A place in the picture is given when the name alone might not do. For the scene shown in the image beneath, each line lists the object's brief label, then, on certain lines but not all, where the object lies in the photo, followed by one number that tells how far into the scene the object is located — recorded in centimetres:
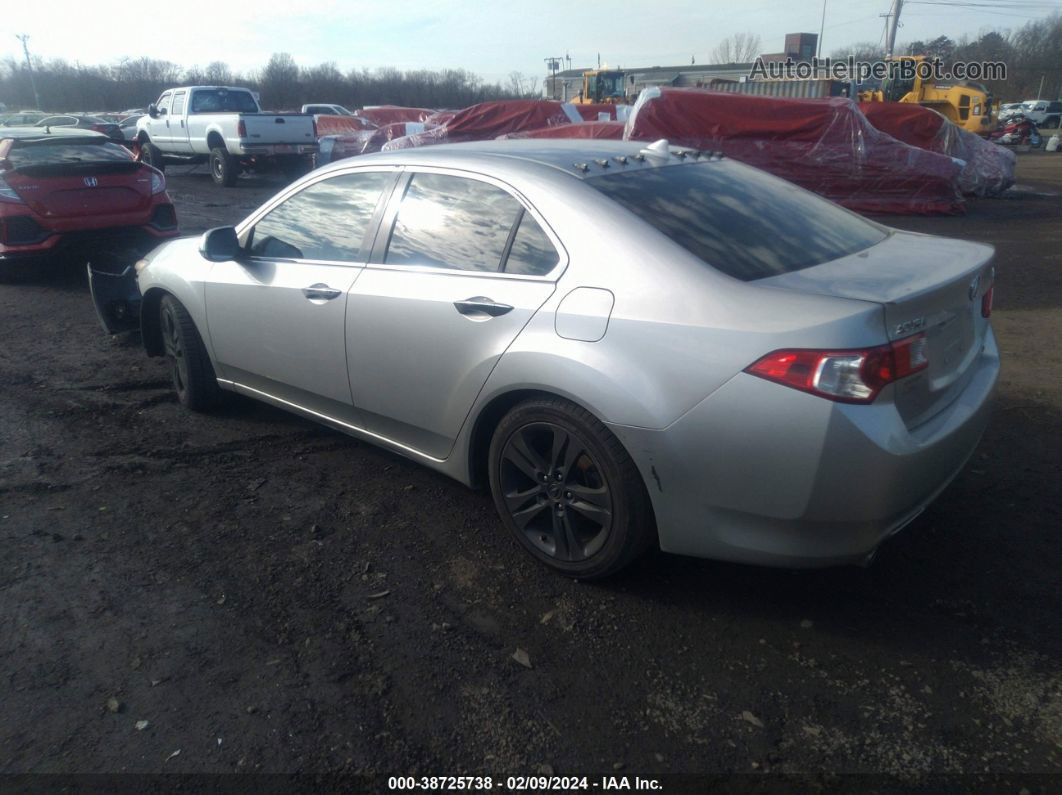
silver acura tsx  261
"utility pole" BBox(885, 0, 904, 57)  4494
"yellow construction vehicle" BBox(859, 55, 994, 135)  3297
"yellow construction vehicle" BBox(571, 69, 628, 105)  4128
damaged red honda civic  820
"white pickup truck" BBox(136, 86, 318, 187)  1831
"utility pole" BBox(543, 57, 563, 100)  6875
